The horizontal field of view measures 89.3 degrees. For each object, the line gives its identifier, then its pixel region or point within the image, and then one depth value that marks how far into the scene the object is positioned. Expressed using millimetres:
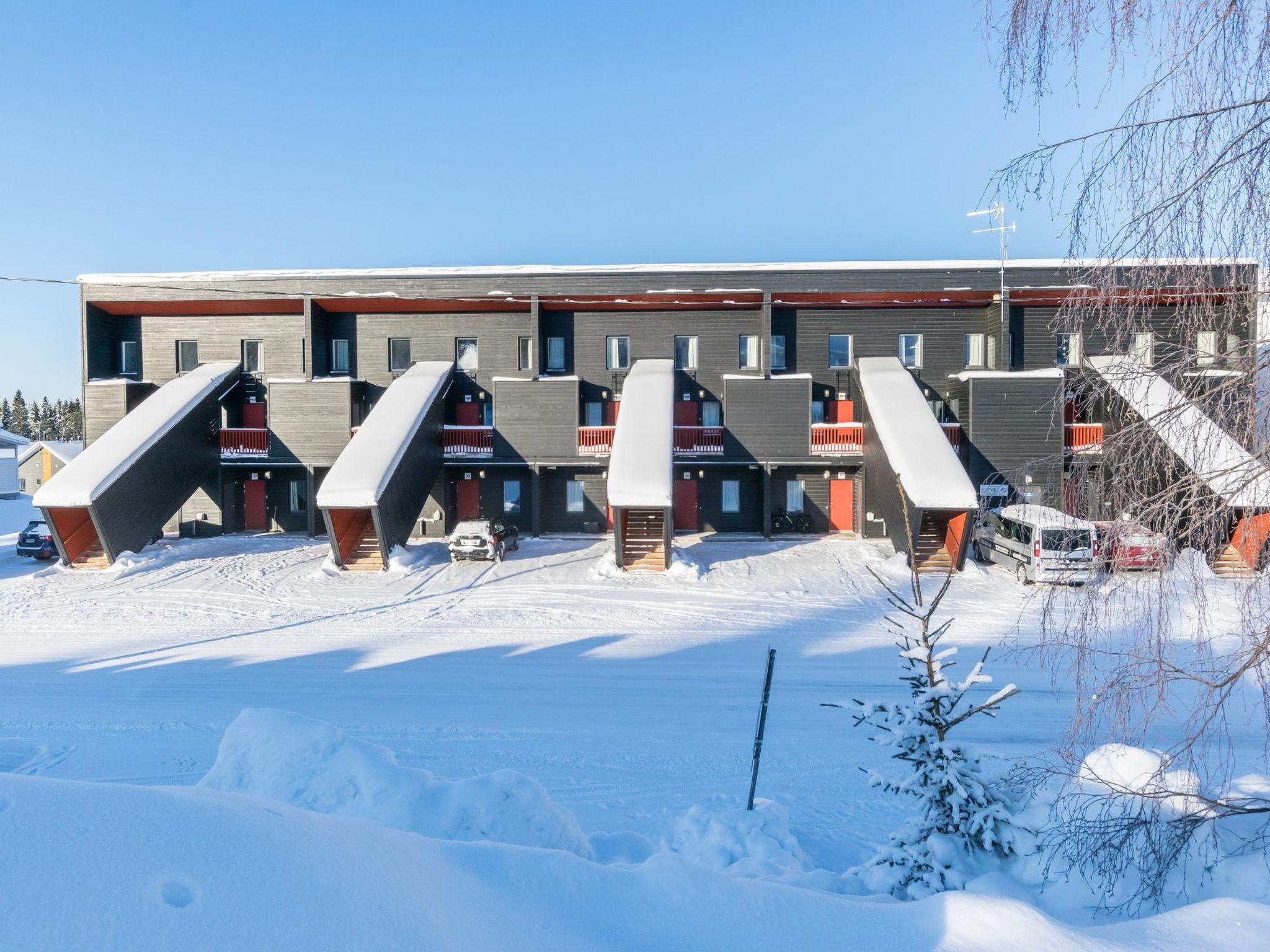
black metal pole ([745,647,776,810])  5570
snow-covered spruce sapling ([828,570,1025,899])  3982
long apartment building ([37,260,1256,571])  19750
